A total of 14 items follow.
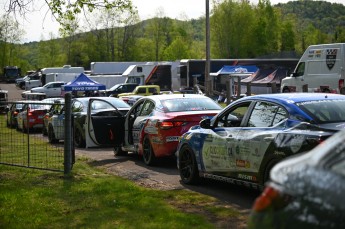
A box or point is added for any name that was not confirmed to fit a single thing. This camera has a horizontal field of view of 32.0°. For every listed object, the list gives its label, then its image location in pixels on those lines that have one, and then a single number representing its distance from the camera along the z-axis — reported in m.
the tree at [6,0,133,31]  13.53
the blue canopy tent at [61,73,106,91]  38.75
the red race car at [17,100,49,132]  12.16
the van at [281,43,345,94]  23.30
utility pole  26.20
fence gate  11.52
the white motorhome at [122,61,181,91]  51.09
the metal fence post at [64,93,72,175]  10.49
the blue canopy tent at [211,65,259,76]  46.97
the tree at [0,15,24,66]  117.00
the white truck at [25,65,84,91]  61.81
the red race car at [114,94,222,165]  11.80
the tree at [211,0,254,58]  96.19
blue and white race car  7.29
